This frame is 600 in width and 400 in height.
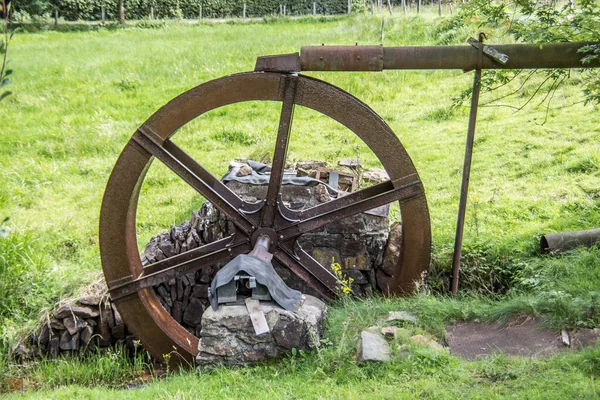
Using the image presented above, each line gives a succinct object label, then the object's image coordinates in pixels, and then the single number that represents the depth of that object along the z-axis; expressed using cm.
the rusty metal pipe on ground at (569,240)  677
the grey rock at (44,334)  709
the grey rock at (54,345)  705
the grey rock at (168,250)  740
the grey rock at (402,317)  531
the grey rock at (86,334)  713
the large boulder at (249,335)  513
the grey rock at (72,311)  712
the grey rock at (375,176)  902
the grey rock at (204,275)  734
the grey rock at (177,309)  739
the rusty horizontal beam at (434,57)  599
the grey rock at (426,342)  487
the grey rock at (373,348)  471
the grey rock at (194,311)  737
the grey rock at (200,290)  737
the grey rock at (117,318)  722
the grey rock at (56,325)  711
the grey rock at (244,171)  780
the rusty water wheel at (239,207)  611
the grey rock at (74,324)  706
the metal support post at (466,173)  601
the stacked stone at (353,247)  706
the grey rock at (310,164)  895
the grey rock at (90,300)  720
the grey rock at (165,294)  734
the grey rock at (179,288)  734
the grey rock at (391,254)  707
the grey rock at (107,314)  720
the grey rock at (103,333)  720
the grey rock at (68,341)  709
